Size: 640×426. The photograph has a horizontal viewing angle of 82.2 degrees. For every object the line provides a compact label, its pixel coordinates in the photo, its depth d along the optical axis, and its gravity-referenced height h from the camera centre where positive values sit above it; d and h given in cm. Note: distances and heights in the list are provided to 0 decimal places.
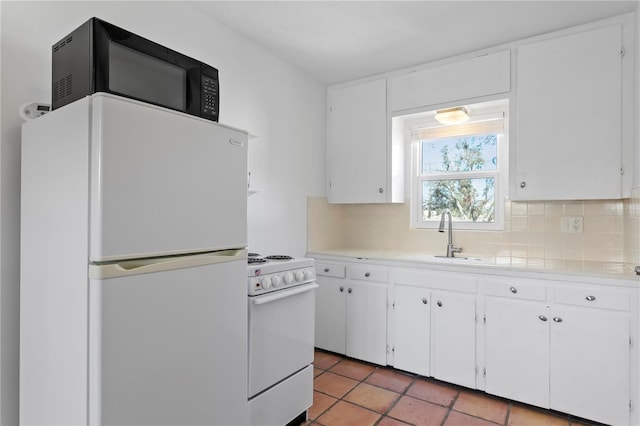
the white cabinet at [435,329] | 250 -82
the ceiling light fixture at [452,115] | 299 +82
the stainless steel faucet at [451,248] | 308 -28
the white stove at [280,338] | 180 -67
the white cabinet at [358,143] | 324 +64
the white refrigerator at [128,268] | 117 -20
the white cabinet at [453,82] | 269 +104
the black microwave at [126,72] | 131 +56
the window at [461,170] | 304 +39
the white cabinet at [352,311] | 288 -80
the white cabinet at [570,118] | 232 +64
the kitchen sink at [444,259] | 260 -34
